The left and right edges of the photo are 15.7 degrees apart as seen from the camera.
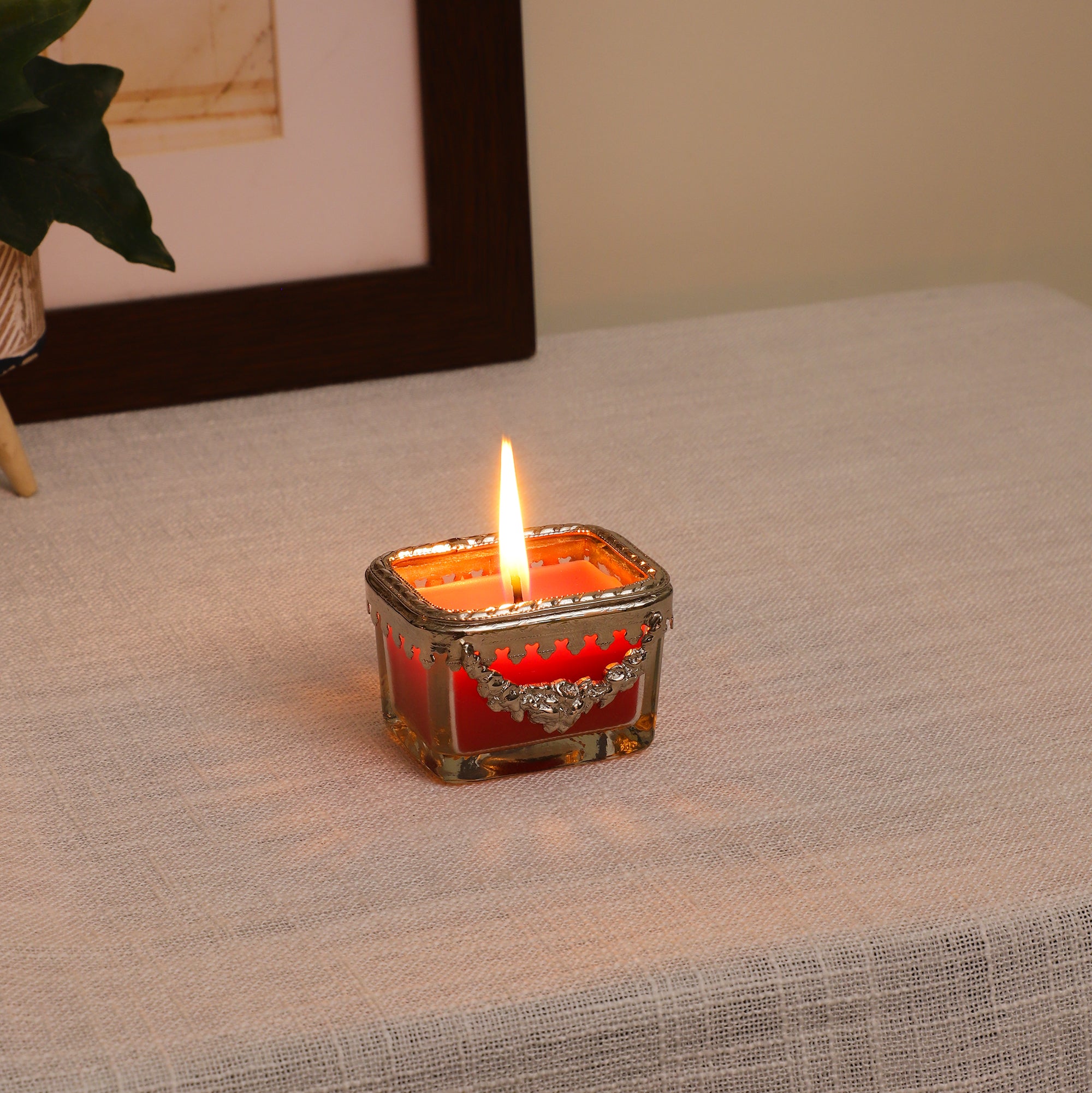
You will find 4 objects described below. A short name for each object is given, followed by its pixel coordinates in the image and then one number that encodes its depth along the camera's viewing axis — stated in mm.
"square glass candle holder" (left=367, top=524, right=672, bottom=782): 995
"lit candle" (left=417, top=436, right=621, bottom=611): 1017
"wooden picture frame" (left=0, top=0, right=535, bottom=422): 1304
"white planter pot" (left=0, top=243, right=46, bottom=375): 1194
